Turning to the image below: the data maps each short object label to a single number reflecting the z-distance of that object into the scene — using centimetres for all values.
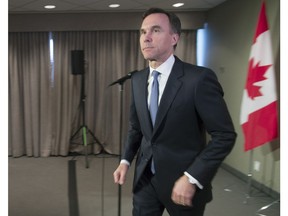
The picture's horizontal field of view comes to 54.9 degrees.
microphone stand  190
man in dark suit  104
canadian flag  275
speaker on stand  432
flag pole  317
